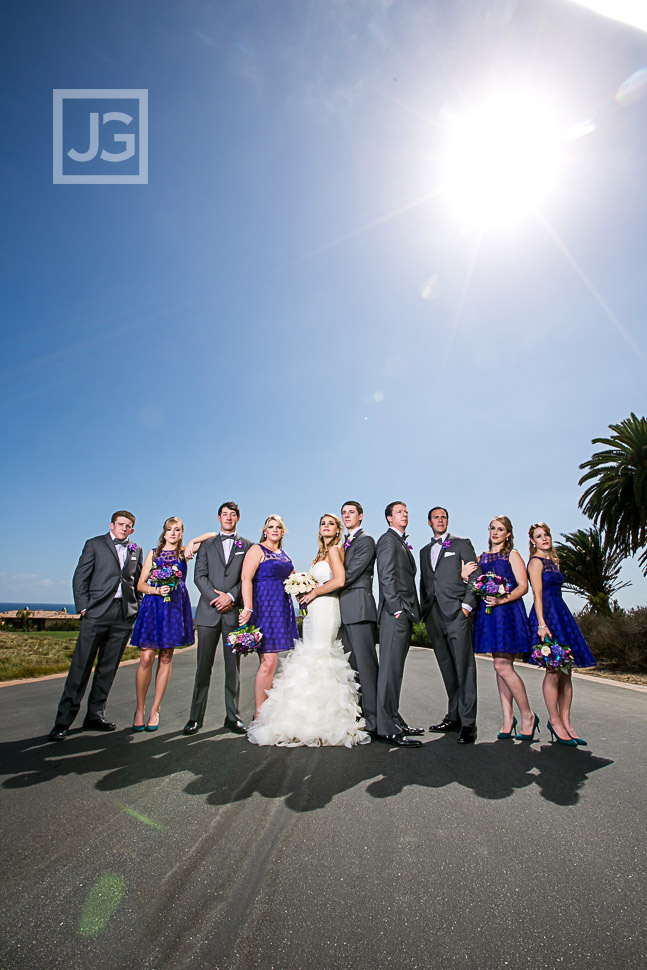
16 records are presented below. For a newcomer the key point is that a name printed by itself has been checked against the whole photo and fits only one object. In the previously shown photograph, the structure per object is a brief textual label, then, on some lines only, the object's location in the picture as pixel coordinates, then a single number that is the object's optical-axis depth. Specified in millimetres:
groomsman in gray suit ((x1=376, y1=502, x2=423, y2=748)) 4953
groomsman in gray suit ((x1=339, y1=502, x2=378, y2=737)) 5168
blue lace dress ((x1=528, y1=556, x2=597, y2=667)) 5070
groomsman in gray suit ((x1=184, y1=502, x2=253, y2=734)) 5457
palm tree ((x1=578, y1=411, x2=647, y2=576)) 20703
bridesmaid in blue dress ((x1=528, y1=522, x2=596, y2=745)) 4980
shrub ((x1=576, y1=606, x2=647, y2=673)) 13320
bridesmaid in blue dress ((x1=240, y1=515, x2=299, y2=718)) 5464
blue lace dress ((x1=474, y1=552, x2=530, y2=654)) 5203
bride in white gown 4754
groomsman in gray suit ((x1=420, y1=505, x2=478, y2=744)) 5211
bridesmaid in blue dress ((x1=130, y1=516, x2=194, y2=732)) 5434
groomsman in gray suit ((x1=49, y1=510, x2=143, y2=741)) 5500
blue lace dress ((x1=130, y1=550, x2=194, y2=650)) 5539
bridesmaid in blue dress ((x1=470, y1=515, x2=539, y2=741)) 5074
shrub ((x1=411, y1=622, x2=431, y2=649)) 29281
